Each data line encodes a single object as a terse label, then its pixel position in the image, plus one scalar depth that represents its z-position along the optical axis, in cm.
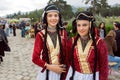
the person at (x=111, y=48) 361
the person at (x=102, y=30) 613
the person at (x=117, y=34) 402
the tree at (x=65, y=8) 3443
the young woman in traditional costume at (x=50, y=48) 163
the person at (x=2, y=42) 490
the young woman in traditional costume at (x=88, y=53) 149
